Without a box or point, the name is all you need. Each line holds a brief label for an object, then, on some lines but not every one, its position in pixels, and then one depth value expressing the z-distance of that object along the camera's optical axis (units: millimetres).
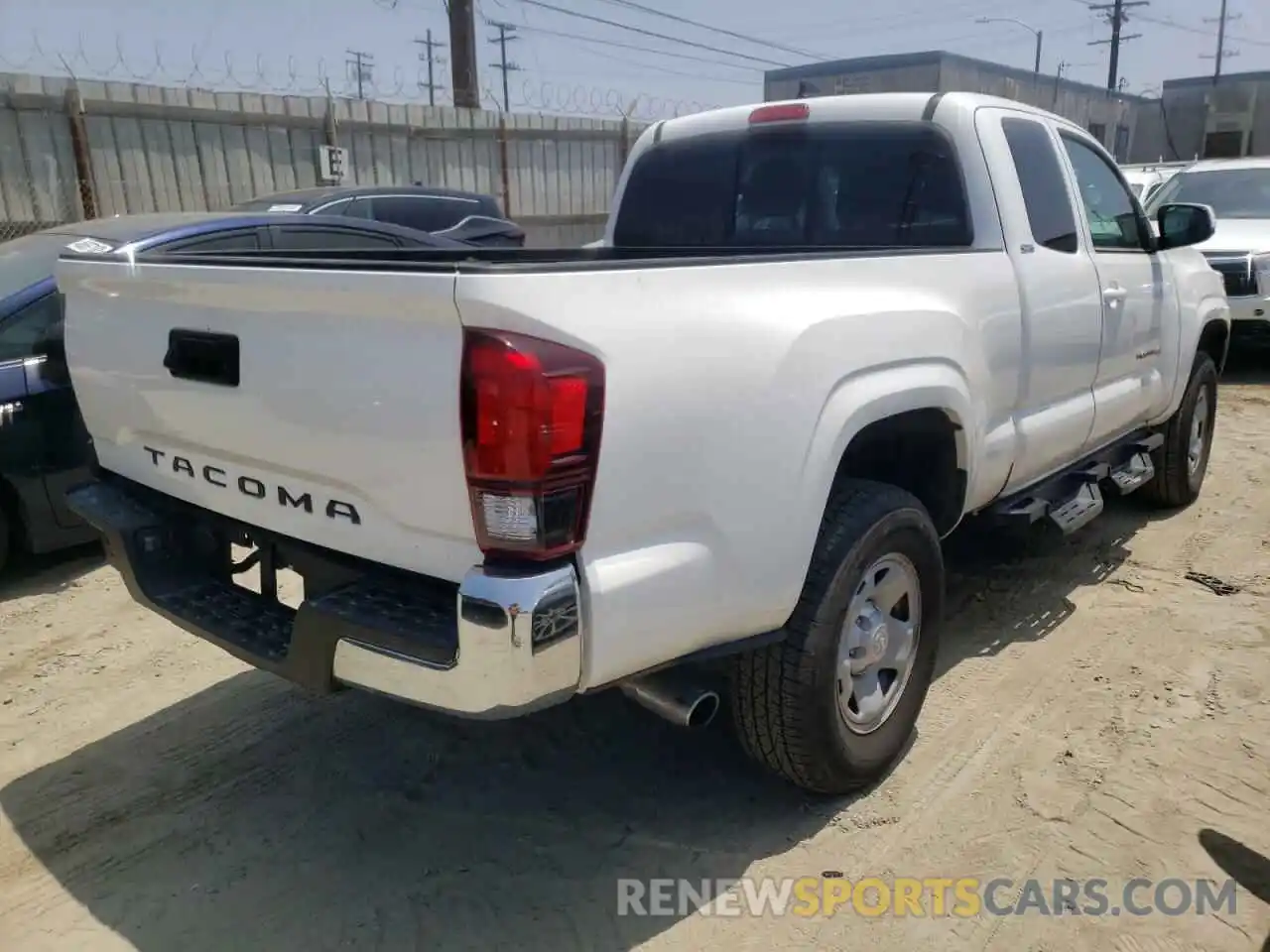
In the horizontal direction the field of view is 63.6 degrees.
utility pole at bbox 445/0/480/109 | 15680
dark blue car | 4652
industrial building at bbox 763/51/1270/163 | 35000
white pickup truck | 2090
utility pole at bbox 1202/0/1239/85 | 51312
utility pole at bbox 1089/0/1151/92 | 48219
